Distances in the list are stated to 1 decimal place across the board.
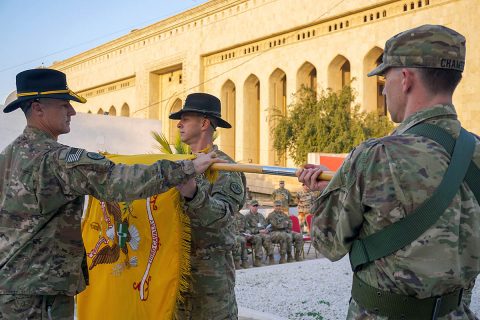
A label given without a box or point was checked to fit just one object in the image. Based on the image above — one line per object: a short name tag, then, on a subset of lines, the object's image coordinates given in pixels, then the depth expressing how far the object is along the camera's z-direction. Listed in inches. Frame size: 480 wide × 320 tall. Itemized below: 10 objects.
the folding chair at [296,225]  544.1
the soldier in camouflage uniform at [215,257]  121.6
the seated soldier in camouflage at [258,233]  458.6
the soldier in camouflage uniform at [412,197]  67.4
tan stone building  858.8
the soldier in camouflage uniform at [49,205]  98.7
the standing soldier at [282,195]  624.9
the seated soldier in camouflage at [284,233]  479.5
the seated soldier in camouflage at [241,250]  425.1
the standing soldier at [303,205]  656.4
